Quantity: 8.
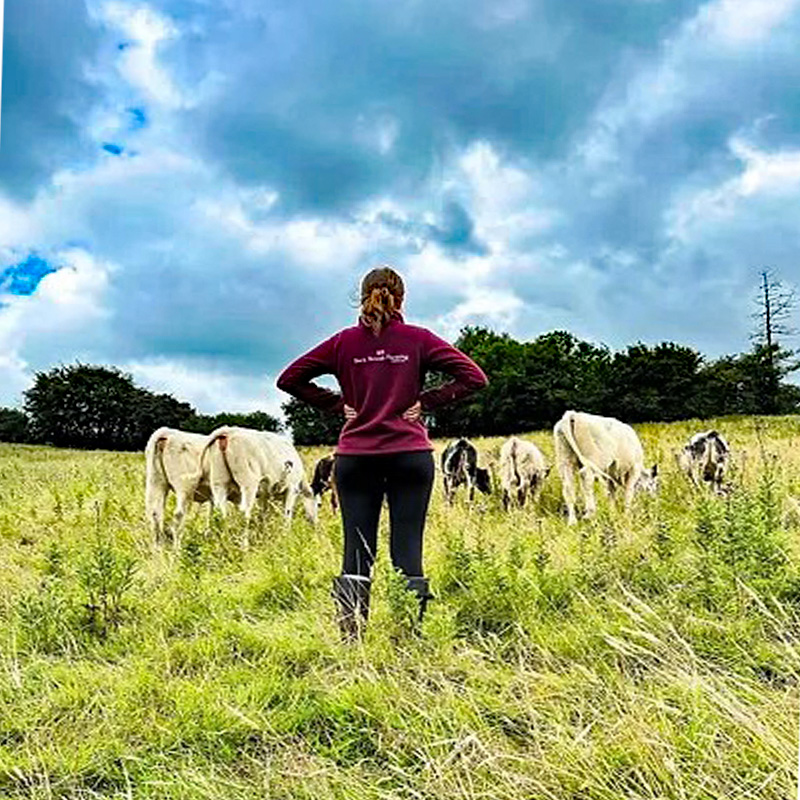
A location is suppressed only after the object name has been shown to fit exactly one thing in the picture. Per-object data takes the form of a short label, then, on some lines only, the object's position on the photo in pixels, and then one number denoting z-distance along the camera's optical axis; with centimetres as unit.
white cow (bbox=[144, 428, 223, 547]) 686
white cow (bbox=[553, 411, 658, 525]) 775
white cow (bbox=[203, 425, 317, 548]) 698
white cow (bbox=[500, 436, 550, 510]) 874
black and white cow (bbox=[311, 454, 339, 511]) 889
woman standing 323
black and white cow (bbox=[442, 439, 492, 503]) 895
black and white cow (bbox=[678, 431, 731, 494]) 887
